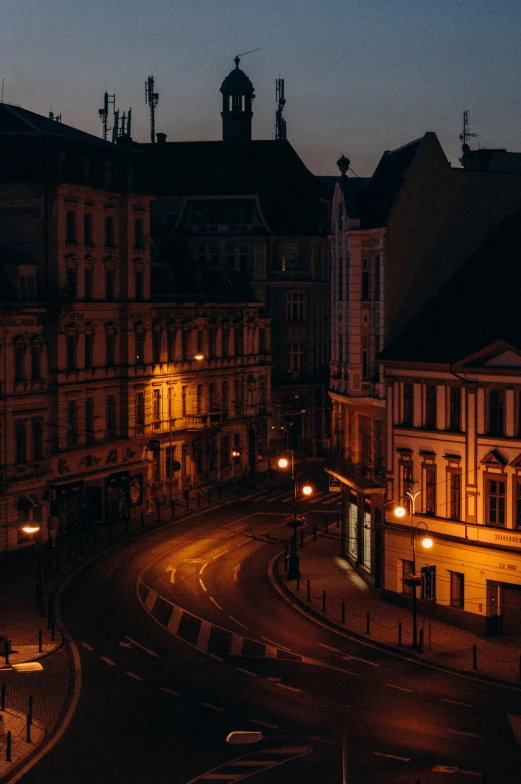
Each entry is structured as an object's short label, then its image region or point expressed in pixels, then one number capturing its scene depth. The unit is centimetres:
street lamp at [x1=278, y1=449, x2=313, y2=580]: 6688
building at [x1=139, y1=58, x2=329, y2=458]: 12025
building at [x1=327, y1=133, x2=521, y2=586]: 6588
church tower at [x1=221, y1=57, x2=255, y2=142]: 13362
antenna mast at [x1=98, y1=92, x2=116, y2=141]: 12612
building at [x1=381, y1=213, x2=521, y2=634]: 5712
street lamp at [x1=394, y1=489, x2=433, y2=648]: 5362
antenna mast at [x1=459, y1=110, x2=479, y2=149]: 9244
